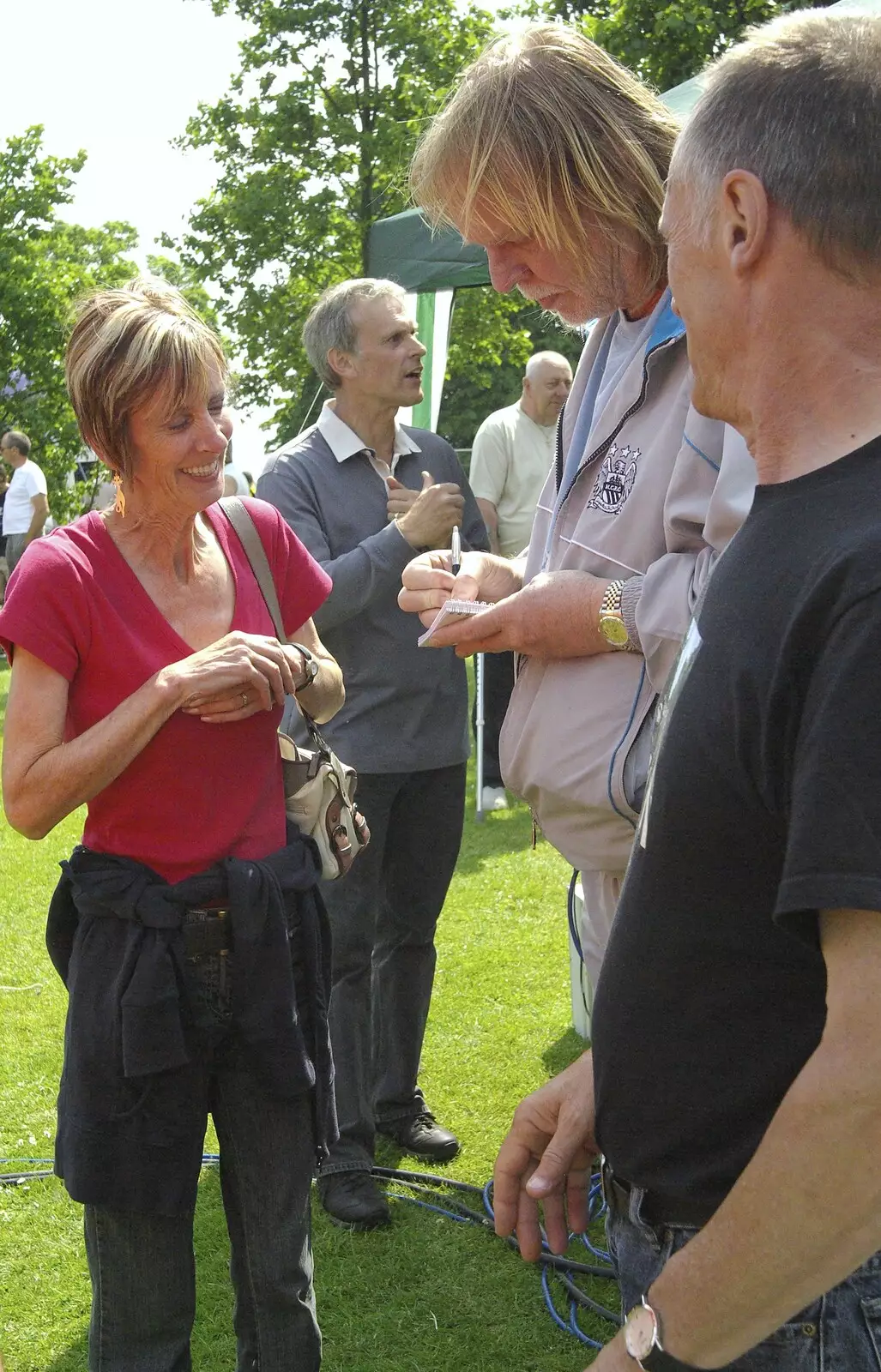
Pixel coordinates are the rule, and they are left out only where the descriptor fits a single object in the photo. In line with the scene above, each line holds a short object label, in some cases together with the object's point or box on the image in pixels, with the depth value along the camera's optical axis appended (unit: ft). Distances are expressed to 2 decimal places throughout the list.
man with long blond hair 5.70
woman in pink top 7.09
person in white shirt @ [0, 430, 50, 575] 48.16
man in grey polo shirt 11.78
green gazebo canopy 19.12
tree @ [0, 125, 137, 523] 51.39
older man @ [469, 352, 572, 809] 23.22
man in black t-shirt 2.89
